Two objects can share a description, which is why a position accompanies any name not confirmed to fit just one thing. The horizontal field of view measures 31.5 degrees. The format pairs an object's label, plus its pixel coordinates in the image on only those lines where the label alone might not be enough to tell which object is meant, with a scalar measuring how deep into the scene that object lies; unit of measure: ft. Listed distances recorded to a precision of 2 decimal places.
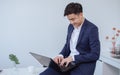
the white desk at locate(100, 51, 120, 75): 9.36
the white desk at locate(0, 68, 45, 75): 8.08
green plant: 8.33
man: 5.30
